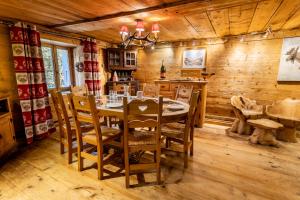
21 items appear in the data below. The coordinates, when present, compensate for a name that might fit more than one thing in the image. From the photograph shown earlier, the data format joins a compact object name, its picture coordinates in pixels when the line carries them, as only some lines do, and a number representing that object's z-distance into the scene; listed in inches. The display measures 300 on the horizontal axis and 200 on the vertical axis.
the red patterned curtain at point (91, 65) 158.6
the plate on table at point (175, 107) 84.6
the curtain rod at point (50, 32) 103.7
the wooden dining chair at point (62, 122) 81.4
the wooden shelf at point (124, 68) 190.4
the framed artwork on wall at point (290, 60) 135.3
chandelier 94.3
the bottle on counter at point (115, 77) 189.8
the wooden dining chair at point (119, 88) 142.8
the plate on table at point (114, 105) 85.1
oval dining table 73.0
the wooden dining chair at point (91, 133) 69.9
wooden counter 139.3
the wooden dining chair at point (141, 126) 63.6
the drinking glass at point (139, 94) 102.4
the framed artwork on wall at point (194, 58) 175.2
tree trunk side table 115.5
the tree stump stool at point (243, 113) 129.0
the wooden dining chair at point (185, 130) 80.0
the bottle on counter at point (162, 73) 170.3
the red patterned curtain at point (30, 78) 107.0
